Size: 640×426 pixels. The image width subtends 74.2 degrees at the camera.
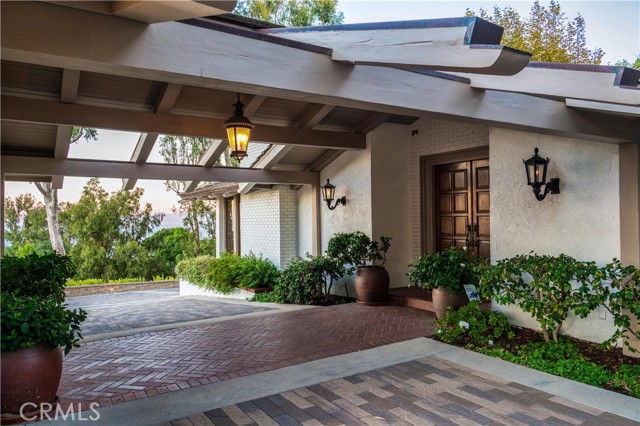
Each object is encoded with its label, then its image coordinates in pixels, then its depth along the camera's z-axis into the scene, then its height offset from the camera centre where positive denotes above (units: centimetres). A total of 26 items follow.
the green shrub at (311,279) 832 -125
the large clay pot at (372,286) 758 -126
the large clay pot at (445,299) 597 -121
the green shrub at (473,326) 521 -142
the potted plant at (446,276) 594 -88
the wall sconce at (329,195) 892 +46
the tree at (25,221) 1848 +3
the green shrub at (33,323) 303 -76
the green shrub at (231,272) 1087 -146
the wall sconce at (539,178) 536 +45
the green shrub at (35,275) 579 -75
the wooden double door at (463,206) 730 +15
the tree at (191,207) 1939 +54
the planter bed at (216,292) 1058 -208
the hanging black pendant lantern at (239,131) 529 +110
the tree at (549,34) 1586 +696
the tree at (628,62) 1537 +563
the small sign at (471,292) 572 -106
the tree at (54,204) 1623 +69
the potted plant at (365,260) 760 -84
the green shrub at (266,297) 950 -185
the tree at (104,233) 1642 -50
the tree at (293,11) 1912 +943
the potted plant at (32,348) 304 -94
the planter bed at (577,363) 388 -156
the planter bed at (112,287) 1455 -243
